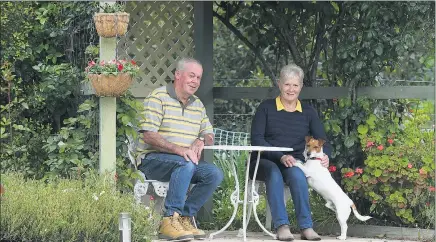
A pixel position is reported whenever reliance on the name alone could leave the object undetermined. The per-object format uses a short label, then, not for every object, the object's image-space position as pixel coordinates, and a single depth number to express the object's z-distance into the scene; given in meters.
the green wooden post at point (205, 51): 15.68
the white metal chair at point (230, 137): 17.02
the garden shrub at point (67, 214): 11.51
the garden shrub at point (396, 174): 14.27
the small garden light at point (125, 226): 10.87
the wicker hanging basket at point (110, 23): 12.87
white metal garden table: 13.36
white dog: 13.95
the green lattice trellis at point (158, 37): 15.84
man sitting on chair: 13.29
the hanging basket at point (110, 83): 12.89
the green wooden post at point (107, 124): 13.16
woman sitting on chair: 13.68
